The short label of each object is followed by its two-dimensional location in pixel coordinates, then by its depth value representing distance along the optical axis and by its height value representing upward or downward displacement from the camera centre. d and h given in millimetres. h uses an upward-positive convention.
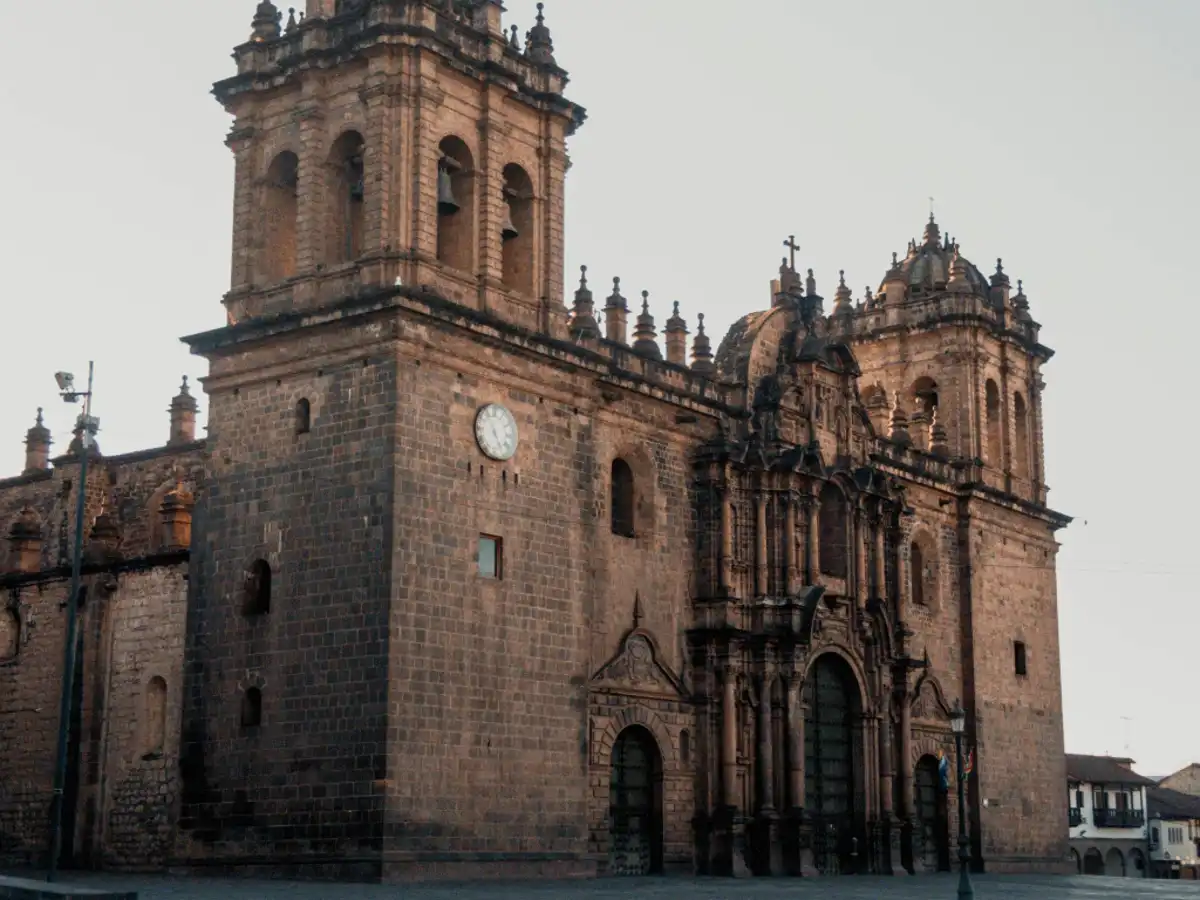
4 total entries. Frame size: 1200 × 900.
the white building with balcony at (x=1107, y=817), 73500 -555
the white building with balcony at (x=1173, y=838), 78938 -1520
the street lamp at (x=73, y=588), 25531 +3035
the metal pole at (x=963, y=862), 24641 -831
